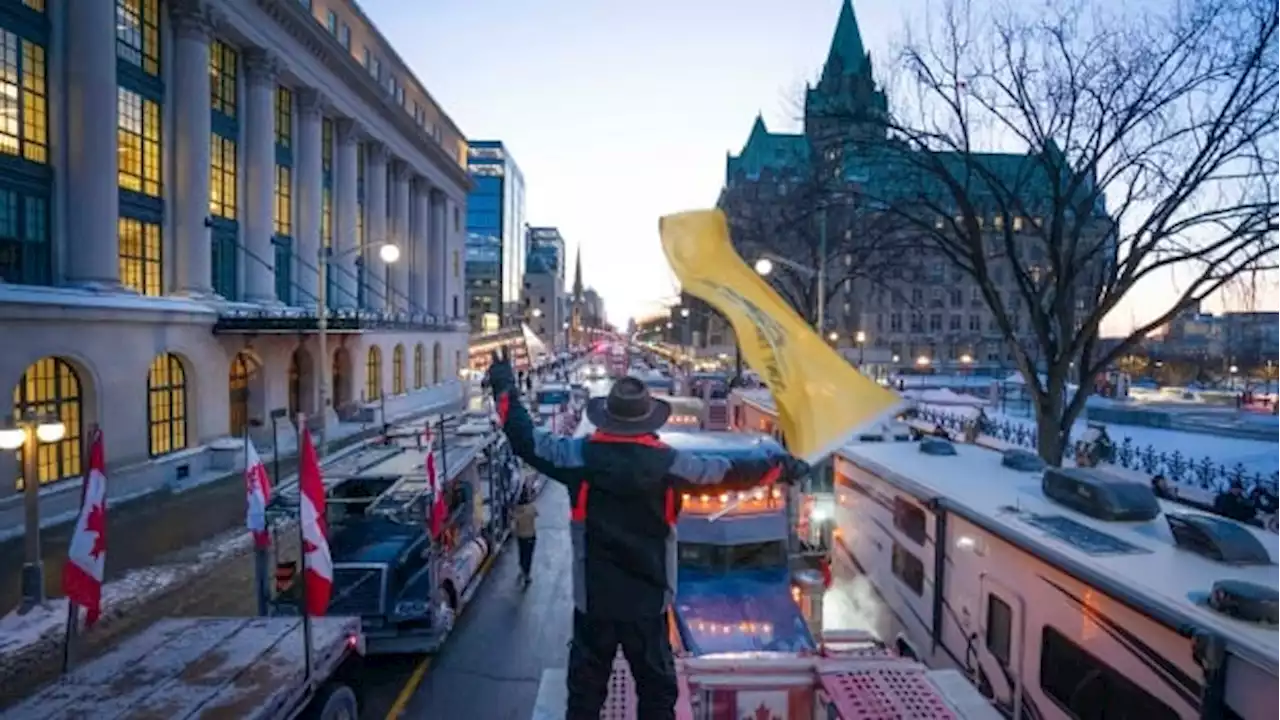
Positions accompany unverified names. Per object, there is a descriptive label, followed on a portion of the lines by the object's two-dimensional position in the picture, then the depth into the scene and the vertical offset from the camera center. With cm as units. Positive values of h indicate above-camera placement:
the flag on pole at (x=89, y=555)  834 -233
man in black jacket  427 -94
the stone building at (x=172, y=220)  2153 +422
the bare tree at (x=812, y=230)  2098 +444
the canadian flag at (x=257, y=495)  1015 -208
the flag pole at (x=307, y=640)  663 -255
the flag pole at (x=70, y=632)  707 -276
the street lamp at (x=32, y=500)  1298 -271
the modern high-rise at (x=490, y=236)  12912 +1807
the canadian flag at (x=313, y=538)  736 -187
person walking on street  1455 -364
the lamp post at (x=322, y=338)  2541 +11
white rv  498 -200
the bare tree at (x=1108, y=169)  1541 +399
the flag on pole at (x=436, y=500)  1120 -230
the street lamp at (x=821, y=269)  1722 +174
